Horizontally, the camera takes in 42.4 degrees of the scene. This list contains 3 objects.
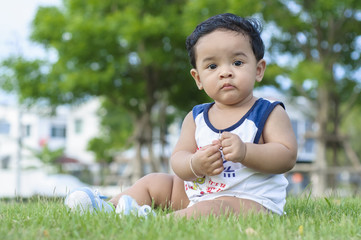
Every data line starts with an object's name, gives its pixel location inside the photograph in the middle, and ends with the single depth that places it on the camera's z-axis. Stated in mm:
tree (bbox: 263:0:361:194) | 12742
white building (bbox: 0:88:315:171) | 38969
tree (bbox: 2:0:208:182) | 15547
